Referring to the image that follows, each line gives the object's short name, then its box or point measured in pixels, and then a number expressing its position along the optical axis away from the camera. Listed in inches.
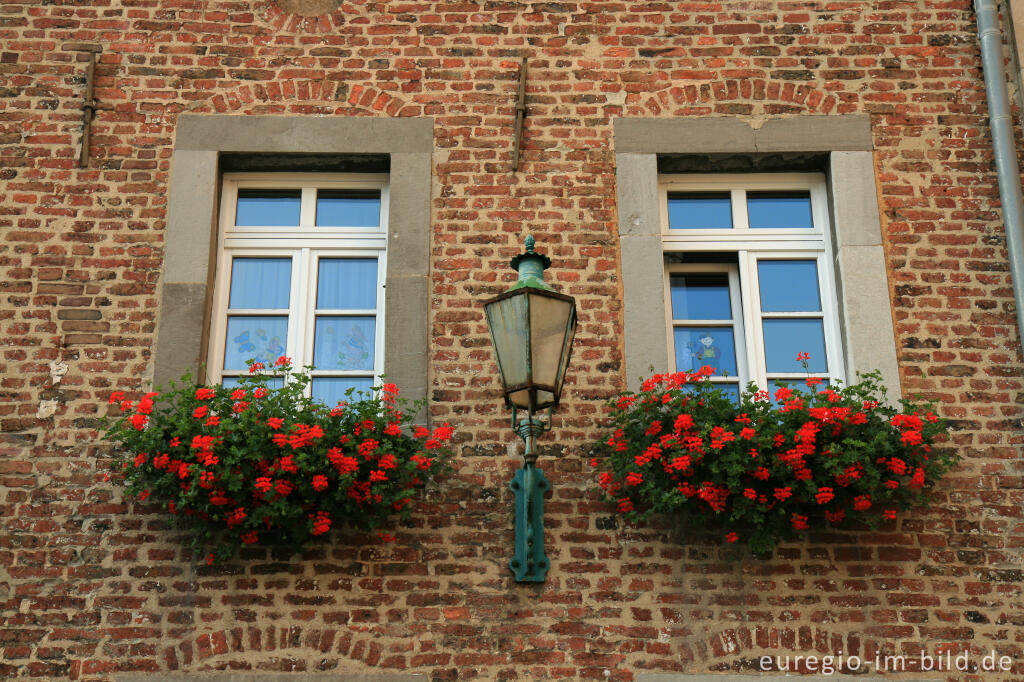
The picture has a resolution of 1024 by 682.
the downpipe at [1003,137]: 255.8
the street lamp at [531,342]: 213.3
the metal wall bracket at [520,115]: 267.3
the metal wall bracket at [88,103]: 265.0
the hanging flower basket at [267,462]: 222.5
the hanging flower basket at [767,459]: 224.4
